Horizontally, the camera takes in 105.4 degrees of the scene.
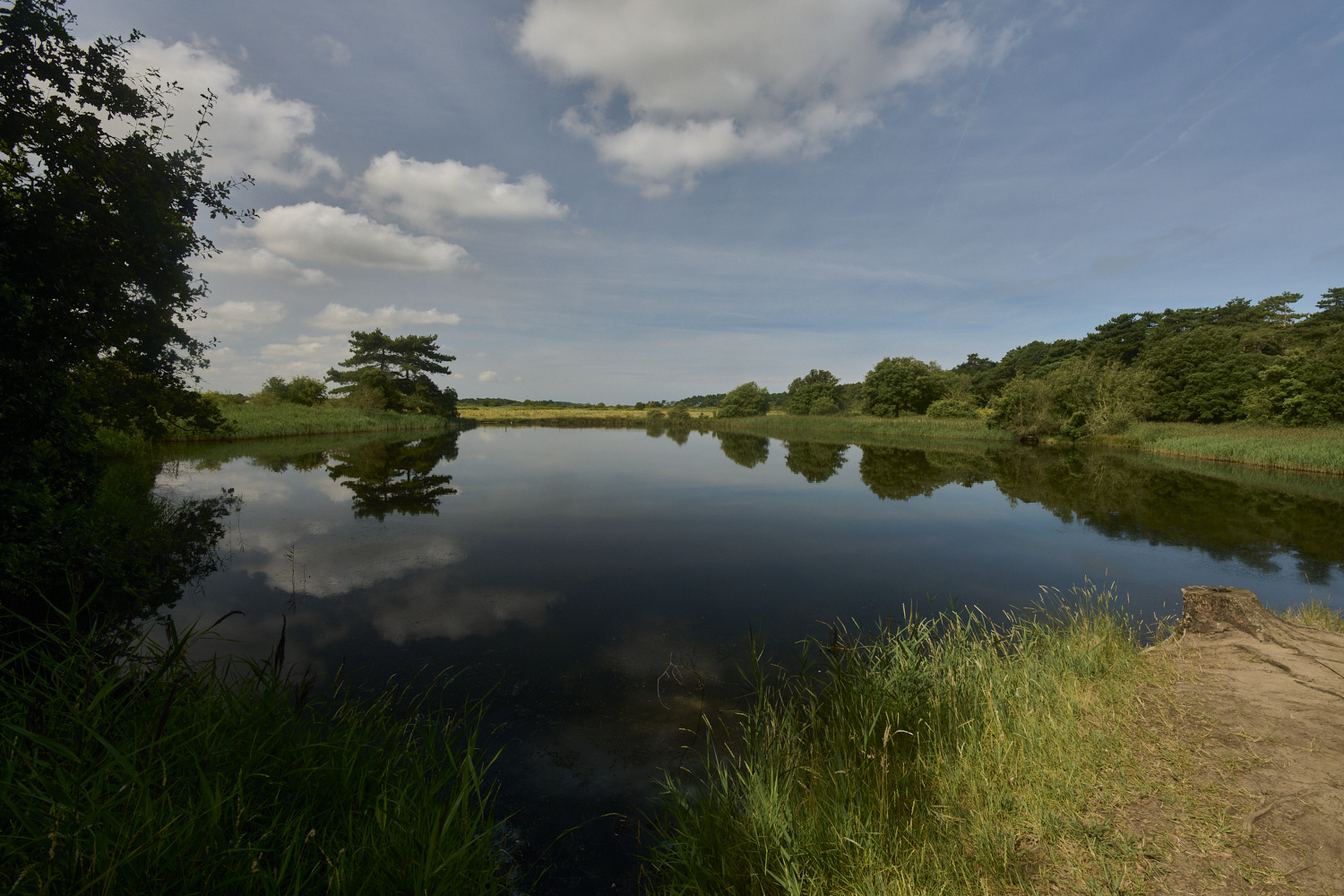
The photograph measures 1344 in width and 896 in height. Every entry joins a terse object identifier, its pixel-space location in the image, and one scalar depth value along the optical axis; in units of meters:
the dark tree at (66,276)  4.34
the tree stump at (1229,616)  4.58
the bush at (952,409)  48.75
